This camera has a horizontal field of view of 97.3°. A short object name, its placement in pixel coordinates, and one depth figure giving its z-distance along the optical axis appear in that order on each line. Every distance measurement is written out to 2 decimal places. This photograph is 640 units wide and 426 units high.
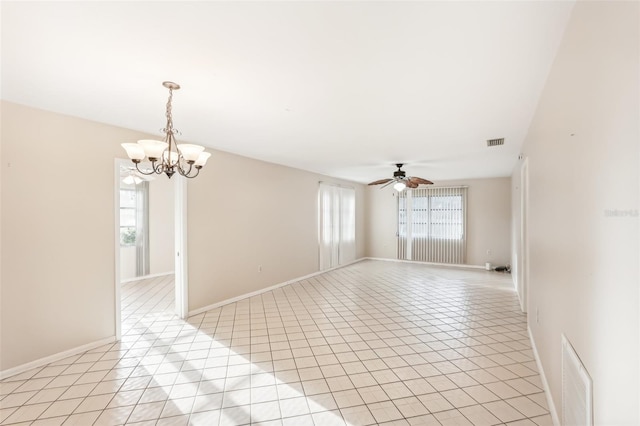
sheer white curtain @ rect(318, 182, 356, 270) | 7.16
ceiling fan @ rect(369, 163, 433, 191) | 5.27
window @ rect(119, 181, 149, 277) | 6.54
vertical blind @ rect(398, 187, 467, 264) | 8.02
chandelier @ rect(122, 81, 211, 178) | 2.19
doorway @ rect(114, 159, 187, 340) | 5.42
